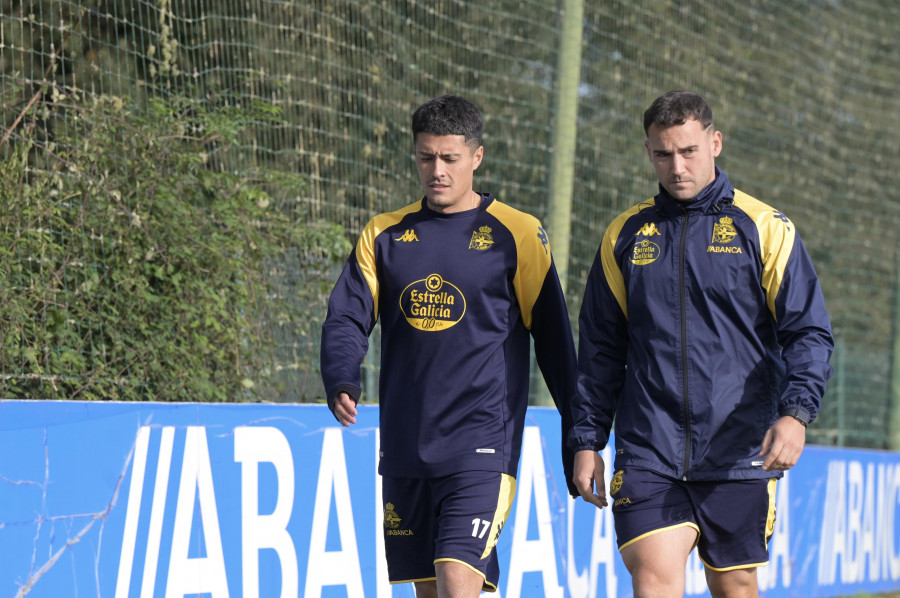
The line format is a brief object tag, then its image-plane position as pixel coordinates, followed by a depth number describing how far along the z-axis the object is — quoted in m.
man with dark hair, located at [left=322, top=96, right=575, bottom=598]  8.27
